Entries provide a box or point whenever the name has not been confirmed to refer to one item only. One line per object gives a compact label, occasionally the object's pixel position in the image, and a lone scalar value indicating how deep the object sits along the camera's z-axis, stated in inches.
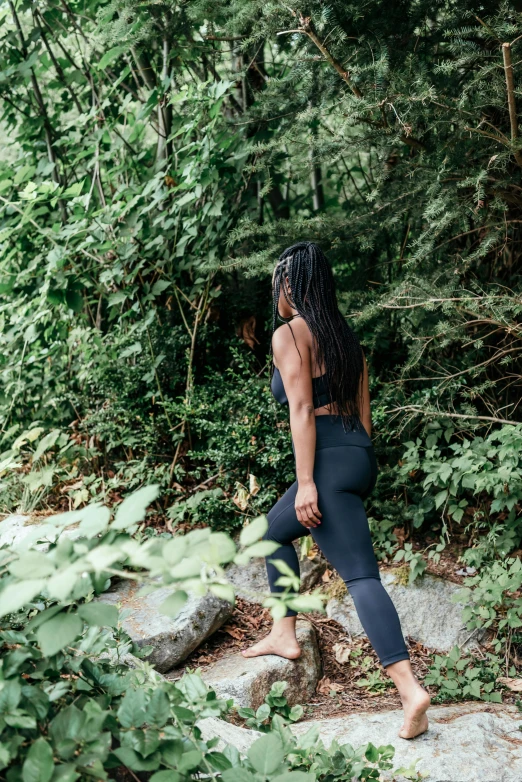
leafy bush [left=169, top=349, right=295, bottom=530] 174.4
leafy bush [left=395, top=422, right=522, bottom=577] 145.5
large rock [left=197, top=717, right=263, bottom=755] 89.8
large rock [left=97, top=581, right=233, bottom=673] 140.9
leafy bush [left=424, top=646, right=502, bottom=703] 134.4
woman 117.1
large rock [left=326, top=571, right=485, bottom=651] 156.7
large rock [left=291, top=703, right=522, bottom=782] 104.2
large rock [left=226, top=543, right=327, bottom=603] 173.2
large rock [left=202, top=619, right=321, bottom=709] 132.0
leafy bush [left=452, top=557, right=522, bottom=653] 141.9
